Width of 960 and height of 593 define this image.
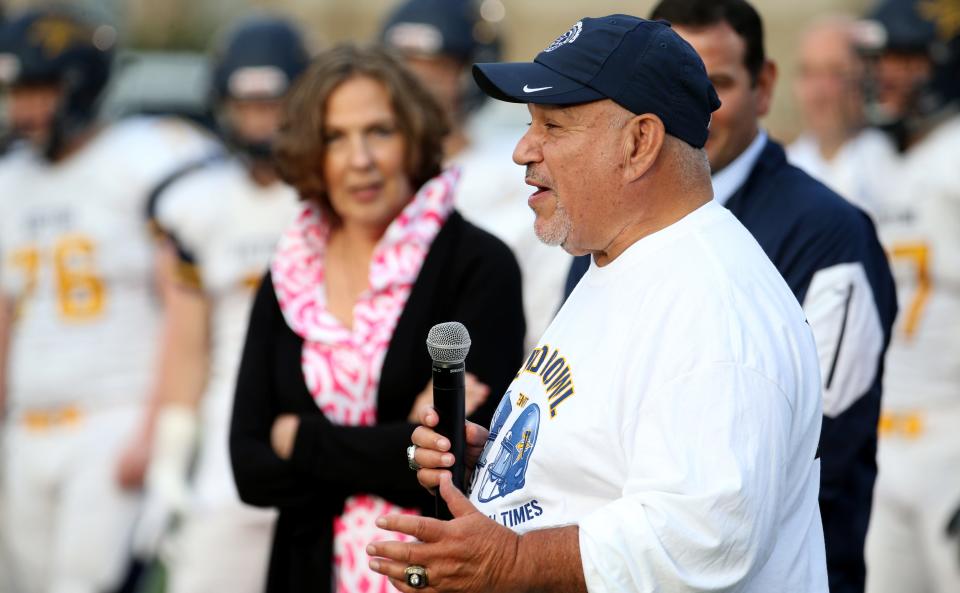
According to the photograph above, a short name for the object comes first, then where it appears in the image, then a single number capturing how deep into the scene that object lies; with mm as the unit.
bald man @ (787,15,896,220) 11797
